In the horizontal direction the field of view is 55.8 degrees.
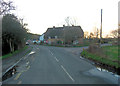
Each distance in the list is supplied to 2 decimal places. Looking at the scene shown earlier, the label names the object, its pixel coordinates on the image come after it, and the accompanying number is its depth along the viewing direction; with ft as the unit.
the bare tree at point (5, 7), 64.92
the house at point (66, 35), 146.20
